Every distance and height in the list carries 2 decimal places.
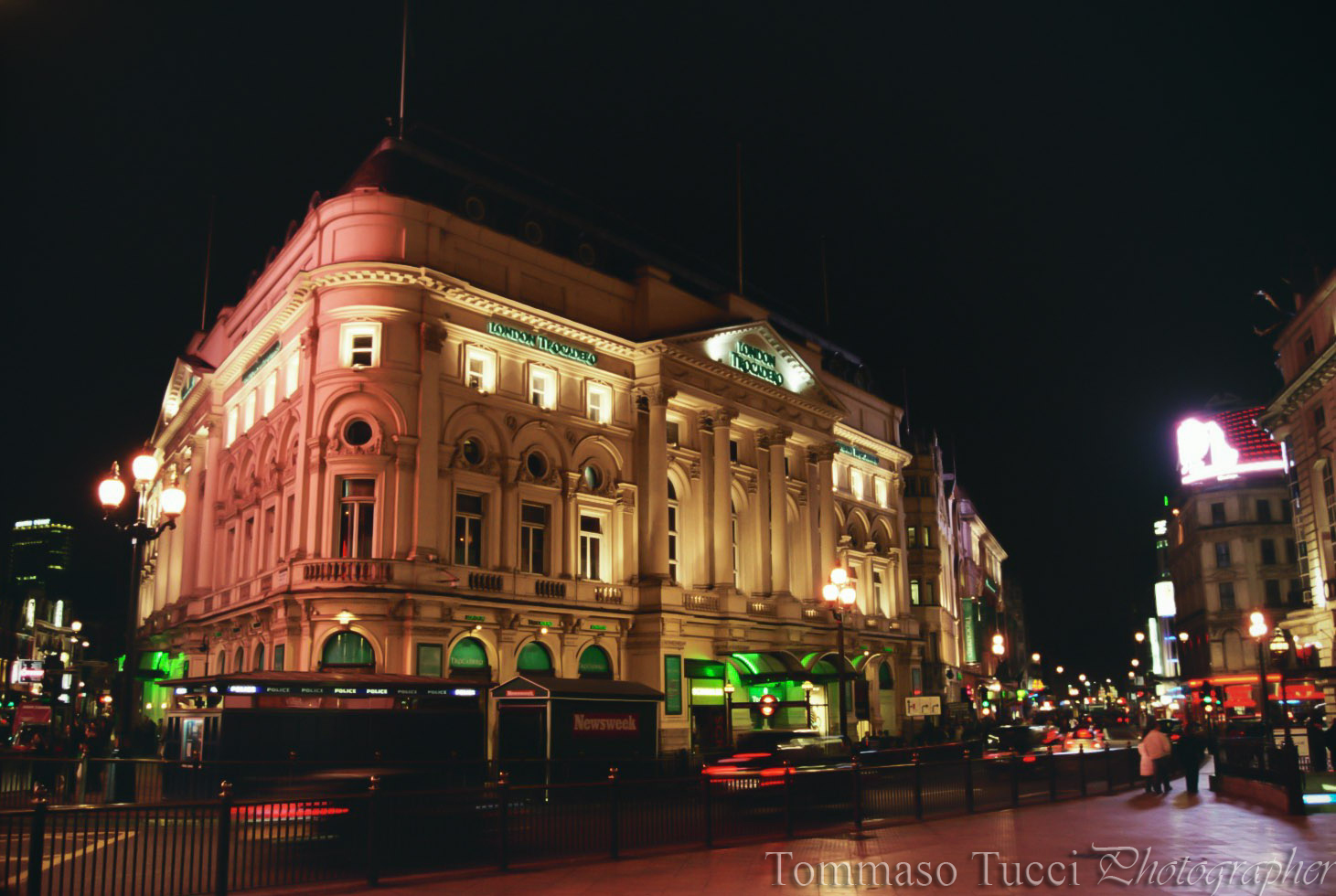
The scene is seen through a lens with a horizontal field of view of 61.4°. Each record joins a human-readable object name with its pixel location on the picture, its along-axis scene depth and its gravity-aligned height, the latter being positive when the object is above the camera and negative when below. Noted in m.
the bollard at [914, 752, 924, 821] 22.14 -2.68
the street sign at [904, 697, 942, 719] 41.16 -1.84
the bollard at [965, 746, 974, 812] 23.05 -2.70
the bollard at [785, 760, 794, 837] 19.50 -2.50
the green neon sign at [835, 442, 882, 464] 63.02 +11.47
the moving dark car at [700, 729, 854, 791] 28.98 -2.56
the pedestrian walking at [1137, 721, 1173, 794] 27.80 -2.61
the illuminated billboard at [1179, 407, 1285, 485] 88.50 +15.88
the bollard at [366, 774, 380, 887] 14.77 -2.25
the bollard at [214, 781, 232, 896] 13.27 -2.07
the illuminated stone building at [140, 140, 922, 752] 38.69 +7.62
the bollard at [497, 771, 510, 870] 15.85 -2.23
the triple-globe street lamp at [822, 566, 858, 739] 31.89 +1.87
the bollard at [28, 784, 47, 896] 11.66 -1.80
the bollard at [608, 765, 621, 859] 17.11 -2.29
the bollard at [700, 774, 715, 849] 18.20 -2.53
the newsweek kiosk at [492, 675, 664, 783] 31.05 -1.82
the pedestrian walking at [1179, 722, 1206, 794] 27.83 -2.59
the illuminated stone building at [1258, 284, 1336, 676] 49.31 +9.13
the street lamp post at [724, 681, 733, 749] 46.50 -2.02
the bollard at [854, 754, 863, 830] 20.11 -2.55
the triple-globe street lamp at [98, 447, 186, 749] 19.19 +2.84
